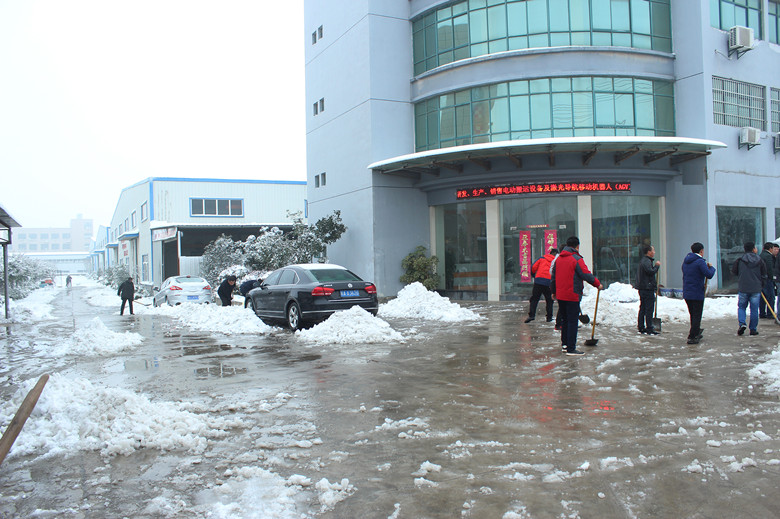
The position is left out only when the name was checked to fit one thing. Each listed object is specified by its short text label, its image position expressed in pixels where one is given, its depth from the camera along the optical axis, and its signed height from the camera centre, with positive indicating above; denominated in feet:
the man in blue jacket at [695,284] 33.17 -1.81
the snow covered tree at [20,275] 118.83 -0.63
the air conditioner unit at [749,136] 68.23 +13.10
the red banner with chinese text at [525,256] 69.51 +0.12
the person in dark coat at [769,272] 40.32 -1.57
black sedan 43.11 -2.25
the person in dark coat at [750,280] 35.55 -1.78
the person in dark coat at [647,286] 36.85 -2.03
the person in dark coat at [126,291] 75.25 -2.77
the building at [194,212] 126.00 +12.80
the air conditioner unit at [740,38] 67.41 +24.10
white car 74.90 -2.97
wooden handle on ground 13.65 -3.52
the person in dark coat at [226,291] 54.85 -2.29
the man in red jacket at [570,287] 31.09 -1.64
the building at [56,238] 522.43 +31.18
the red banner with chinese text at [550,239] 68.33 +1.98
